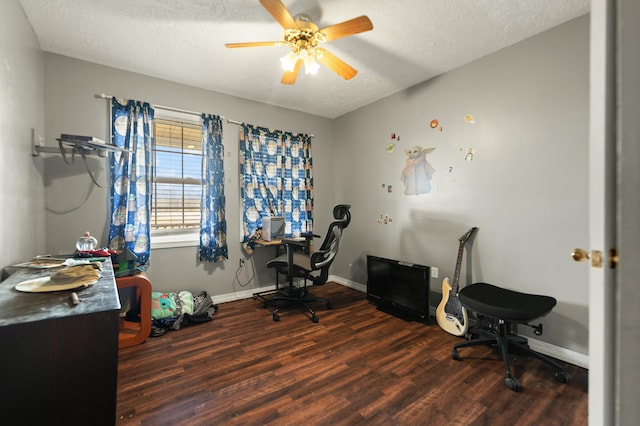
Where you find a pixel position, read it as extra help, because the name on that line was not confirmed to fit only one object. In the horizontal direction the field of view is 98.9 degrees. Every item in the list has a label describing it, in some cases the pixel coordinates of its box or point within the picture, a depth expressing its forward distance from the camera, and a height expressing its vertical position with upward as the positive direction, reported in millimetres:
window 3039 +345
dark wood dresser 855 -498
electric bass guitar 2414 -902
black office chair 2873 -556
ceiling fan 1665 +1177
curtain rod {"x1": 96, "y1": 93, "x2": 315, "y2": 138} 2676 +1128
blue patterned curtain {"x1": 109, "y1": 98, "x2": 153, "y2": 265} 2705 +349
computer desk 3182 -470
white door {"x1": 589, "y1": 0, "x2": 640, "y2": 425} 631 +1
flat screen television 2738 -841
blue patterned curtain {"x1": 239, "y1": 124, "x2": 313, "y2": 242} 3467 +441
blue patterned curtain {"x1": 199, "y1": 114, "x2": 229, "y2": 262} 3176 +189
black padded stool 1773 -682
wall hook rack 2141 +561
